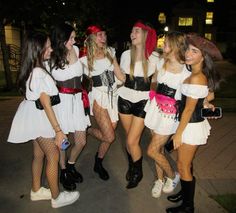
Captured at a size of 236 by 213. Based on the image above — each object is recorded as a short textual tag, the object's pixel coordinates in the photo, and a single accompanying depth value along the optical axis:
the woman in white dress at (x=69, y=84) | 3.71
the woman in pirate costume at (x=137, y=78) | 4.13
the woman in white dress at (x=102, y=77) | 4.24
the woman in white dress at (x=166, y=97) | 3.59
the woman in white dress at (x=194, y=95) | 3.22
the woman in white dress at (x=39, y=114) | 3.31
